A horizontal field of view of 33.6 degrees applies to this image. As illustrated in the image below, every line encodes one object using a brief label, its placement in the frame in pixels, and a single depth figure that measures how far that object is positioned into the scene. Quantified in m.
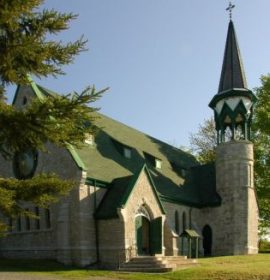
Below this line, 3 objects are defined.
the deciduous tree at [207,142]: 49.16
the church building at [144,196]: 23.91
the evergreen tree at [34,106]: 8.84
